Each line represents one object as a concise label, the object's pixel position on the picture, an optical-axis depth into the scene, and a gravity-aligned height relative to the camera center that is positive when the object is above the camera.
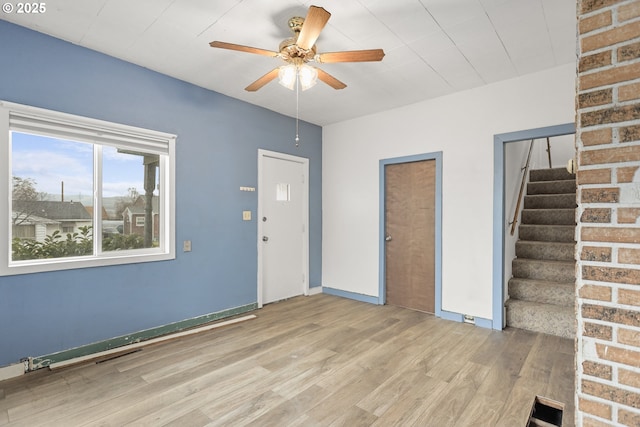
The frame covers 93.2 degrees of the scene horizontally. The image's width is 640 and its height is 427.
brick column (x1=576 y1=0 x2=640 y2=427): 1.01 +0.00
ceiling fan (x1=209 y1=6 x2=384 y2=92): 1.93 +1.20
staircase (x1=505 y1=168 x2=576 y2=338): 3.29 -0.59
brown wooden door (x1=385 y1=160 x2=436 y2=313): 3.96 -0.27
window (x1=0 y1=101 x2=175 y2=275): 2.46 +0.20
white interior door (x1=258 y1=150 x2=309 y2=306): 4.23 -0.19
